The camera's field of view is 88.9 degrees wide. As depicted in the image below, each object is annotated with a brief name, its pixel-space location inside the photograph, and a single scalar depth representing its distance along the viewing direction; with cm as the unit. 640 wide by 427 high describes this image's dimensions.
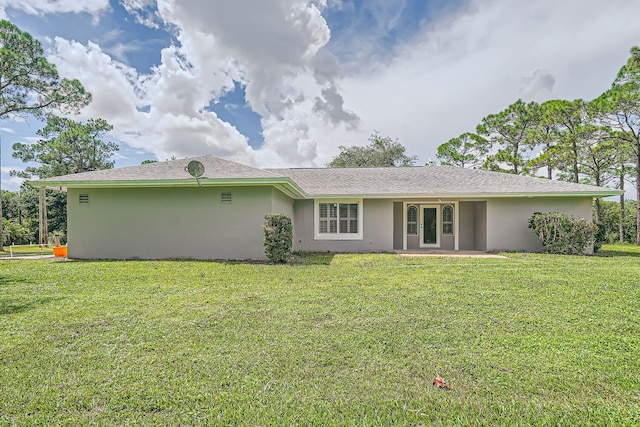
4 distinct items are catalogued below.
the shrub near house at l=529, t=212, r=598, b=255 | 1177
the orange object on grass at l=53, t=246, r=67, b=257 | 1191
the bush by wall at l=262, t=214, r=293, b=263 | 971
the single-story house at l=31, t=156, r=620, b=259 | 1074
